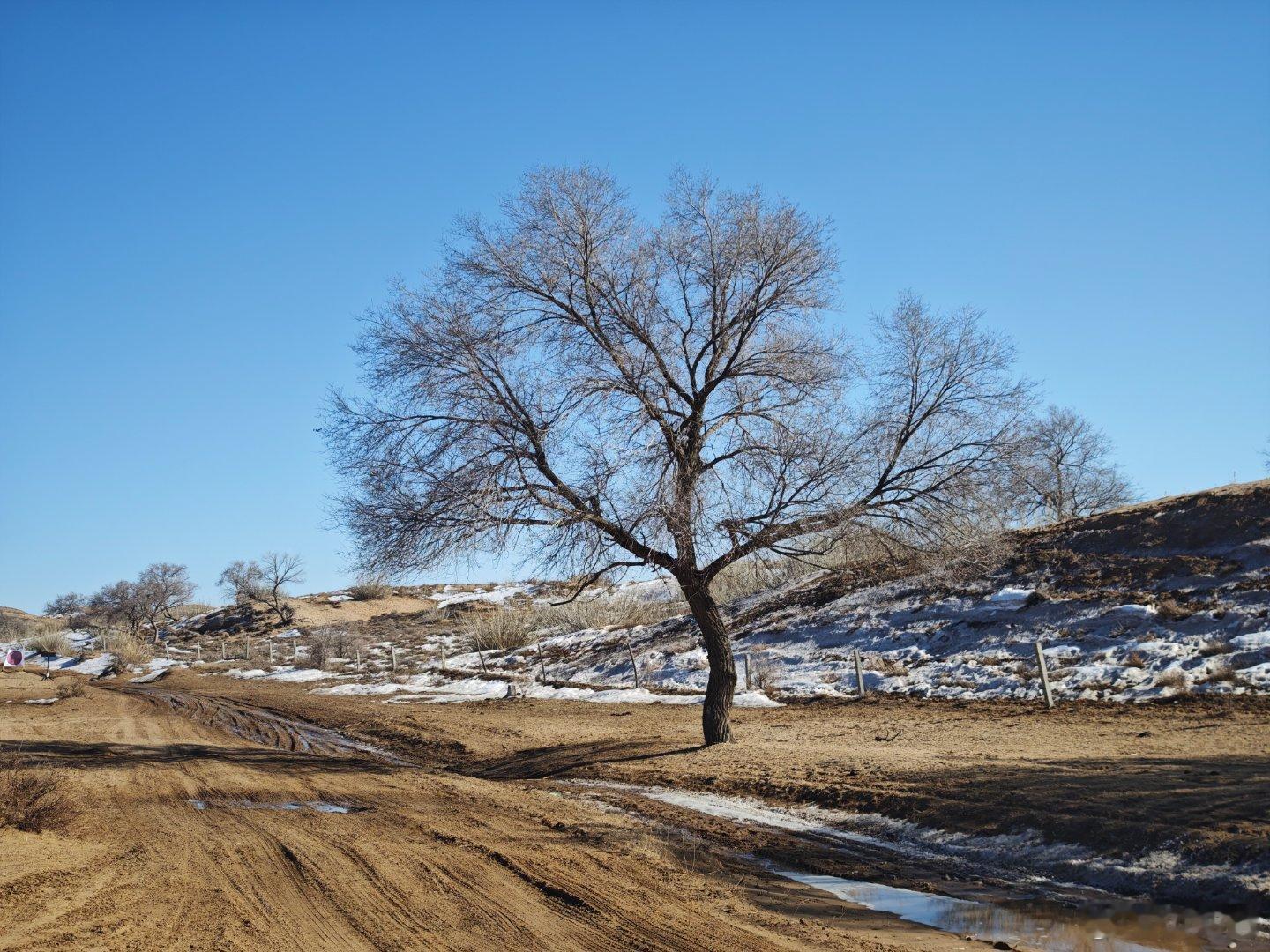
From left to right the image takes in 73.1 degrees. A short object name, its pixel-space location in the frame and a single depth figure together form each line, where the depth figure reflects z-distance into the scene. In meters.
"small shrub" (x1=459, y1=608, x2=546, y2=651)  42.44
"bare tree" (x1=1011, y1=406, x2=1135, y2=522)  51.38
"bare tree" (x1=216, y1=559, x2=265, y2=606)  77.12
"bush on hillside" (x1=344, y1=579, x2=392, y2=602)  79.12
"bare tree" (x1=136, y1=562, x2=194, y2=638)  75.81
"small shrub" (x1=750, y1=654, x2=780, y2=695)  24.18
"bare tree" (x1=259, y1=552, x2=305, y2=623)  70.69
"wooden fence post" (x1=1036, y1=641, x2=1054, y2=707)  17.59
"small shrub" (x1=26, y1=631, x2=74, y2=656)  59.47
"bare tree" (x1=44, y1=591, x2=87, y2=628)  101.69
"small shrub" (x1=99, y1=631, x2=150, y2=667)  50.62
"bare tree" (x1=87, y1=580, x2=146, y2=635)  75.88
